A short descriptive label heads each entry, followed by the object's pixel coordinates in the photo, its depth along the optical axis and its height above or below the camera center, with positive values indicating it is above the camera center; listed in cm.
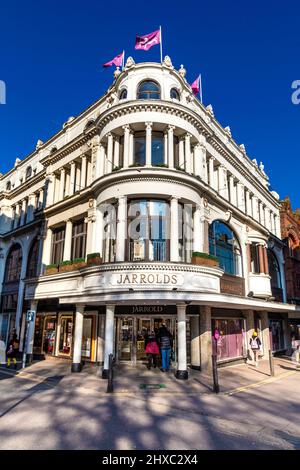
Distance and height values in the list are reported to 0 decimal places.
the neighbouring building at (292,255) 2992 +663
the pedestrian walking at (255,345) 1922 -127
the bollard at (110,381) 1117 -199
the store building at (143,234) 1462 +492
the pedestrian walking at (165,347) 1488 -110
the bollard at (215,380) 1134 -195
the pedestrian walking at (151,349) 1514 -121
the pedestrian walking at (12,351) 1720 -153
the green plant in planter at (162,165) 1591 +751
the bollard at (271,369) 1531 -211
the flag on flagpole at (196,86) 2000 +1423
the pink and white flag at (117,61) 1858 +1463
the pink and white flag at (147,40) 1727 +1469
